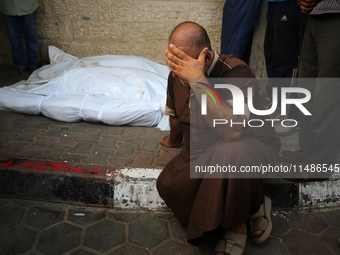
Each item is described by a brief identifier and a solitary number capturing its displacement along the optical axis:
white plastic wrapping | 3.65
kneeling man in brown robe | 1.97
